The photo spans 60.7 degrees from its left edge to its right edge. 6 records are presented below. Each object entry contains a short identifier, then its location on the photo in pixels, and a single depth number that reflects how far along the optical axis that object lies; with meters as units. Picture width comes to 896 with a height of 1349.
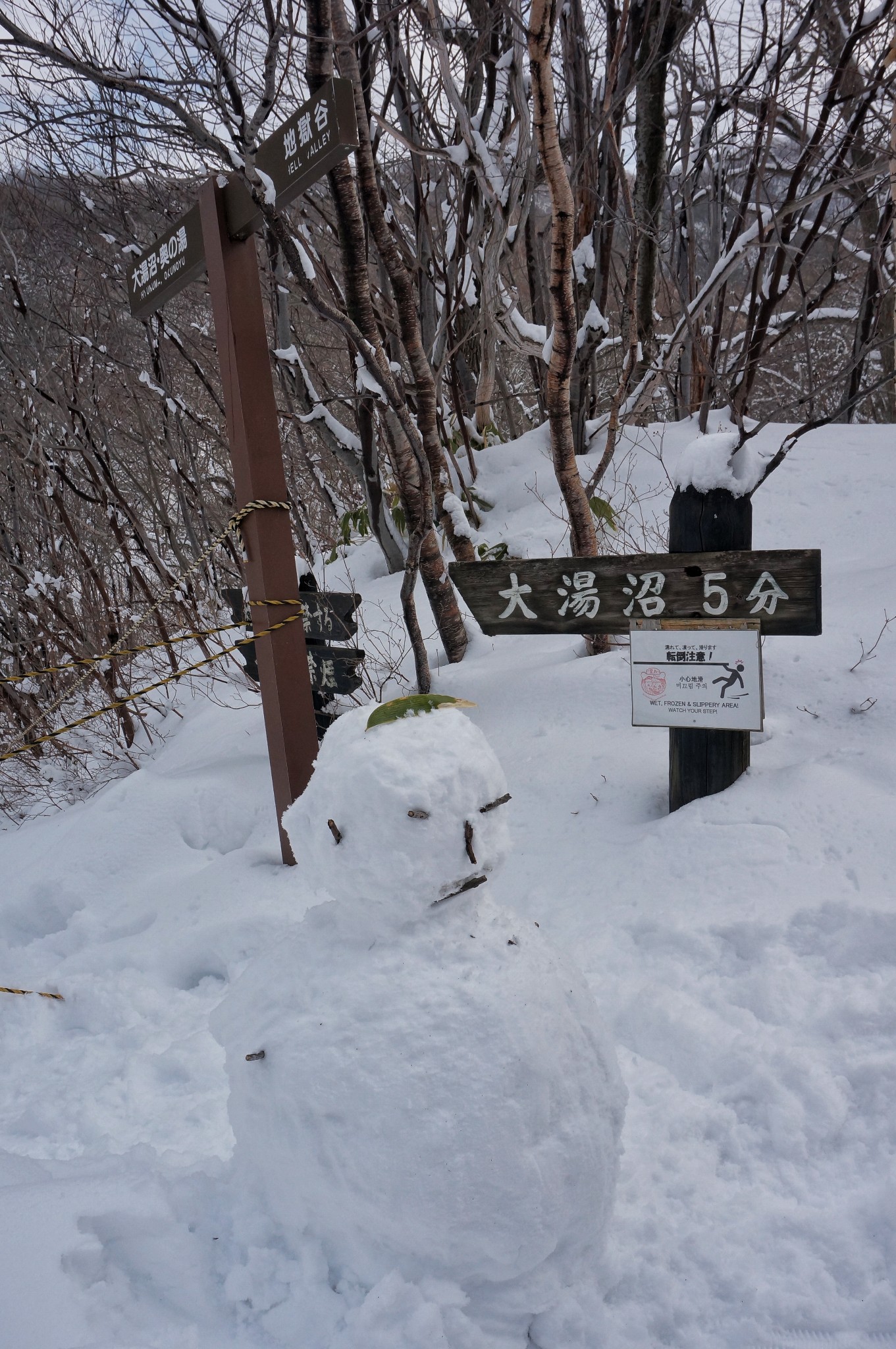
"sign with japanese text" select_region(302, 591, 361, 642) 3.04
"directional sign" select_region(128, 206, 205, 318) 2.89
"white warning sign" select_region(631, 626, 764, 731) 2.38
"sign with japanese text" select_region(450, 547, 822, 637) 2.29
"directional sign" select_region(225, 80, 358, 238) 2.08
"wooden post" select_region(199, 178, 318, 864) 2.77
